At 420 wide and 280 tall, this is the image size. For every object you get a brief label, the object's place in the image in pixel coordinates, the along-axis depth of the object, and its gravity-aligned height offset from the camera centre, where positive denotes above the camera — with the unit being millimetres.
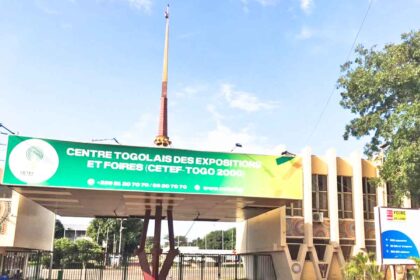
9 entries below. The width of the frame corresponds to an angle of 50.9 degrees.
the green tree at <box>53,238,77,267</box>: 47769 -1124
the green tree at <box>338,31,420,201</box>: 19219 +6803
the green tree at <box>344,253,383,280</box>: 16469 -975
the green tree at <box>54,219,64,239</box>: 85144 +1093
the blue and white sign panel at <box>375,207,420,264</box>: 15930 +308
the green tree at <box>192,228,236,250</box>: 104850 -195
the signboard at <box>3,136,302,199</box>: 16156 +2552
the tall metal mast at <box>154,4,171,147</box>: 21047 +6249
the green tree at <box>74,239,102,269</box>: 49688 -1095
